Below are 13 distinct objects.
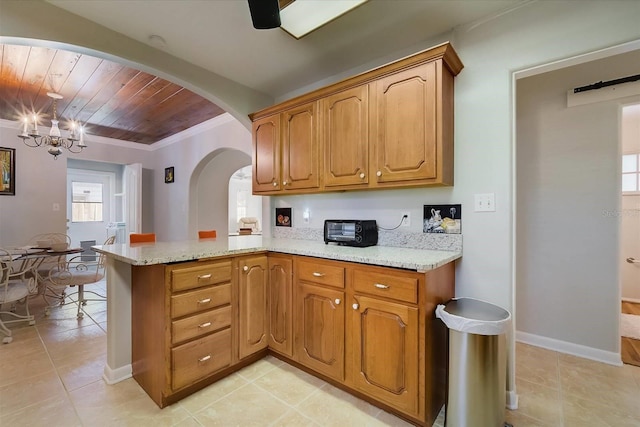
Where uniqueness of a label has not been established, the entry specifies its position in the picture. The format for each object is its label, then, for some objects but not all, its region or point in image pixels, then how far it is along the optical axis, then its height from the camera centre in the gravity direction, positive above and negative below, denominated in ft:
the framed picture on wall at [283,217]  9.80 -0.16
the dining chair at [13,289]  8.43 -2.45
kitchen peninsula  5.01 -2.20
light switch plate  5.88 +0.22
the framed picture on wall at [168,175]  16.74 +2.28
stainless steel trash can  4.62 -2.64
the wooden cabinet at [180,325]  5.48 -2.39
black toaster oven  6.84 -0.50
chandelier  9.86 +3.02
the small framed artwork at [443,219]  6.35 -0.15
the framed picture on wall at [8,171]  13.26 +1.98
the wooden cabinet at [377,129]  5.76 +2.00
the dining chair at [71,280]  10.32 -2.55
